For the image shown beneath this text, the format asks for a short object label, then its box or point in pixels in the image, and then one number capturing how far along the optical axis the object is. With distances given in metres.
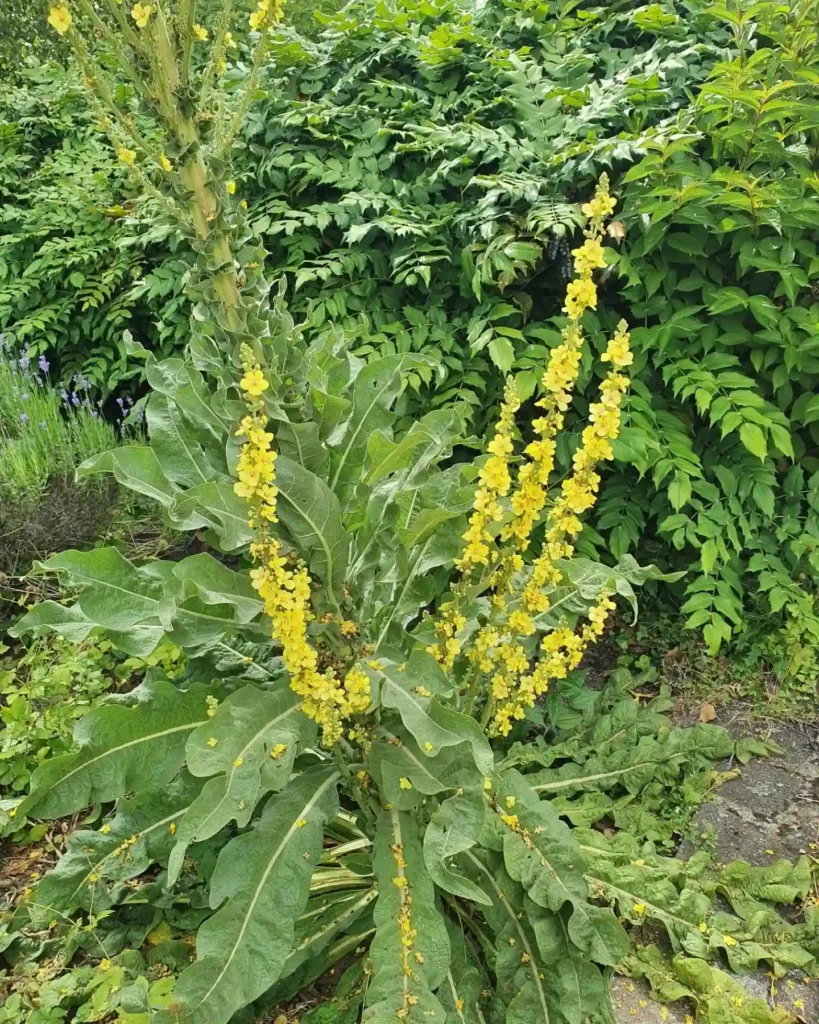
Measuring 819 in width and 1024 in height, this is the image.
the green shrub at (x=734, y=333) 2.70
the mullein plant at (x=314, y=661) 1.62
